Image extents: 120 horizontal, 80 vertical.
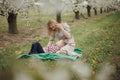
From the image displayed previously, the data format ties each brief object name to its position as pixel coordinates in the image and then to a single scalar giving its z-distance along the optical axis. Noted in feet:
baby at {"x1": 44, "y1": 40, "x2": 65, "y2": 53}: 23.81
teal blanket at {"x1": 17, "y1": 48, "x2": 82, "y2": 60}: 22.05
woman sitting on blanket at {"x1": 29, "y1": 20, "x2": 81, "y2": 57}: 23.30
